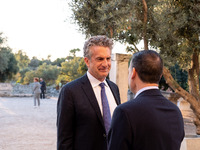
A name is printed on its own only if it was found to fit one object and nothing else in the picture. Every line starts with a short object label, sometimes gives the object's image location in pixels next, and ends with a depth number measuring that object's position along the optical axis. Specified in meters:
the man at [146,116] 1.39
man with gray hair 2.19
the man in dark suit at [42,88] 22.47
